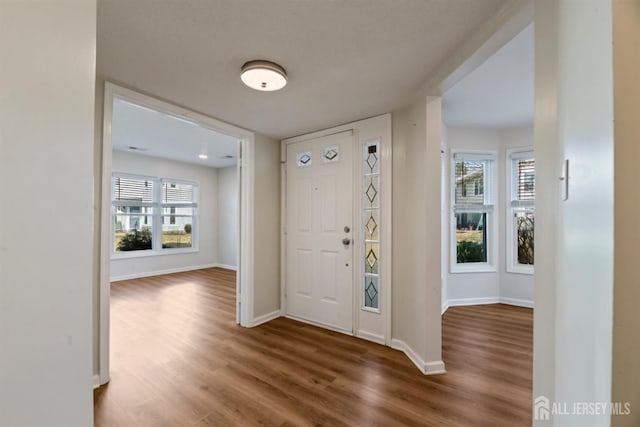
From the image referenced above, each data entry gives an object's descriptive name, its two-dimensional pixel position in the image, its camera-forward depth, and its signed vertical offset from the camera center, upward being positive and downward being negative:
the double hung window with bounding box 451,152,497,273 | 3.88 +0.08
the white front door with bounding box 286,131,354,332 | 2.97 -0.20
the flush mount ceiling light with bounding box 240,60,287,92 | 1.76 +0.97
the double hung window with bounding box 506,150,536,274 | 3.73 +0.08
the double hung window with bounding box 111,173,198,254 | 5.47 +0.01
